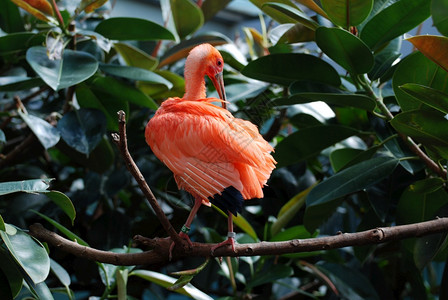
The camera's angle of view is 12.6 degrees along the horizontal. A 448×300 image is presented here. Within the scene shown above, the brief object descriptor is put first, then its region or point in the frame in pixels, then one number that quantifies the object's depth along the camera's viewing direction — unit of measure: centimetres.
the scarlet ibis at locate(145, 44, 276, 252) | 432
